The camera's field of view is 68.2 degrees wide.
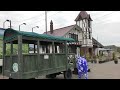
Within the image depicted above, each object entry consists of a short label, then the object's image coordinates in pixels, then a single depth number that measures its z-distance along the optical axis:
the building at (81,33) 18.44
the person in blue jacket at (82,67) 5.17
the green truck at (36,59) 4.16
